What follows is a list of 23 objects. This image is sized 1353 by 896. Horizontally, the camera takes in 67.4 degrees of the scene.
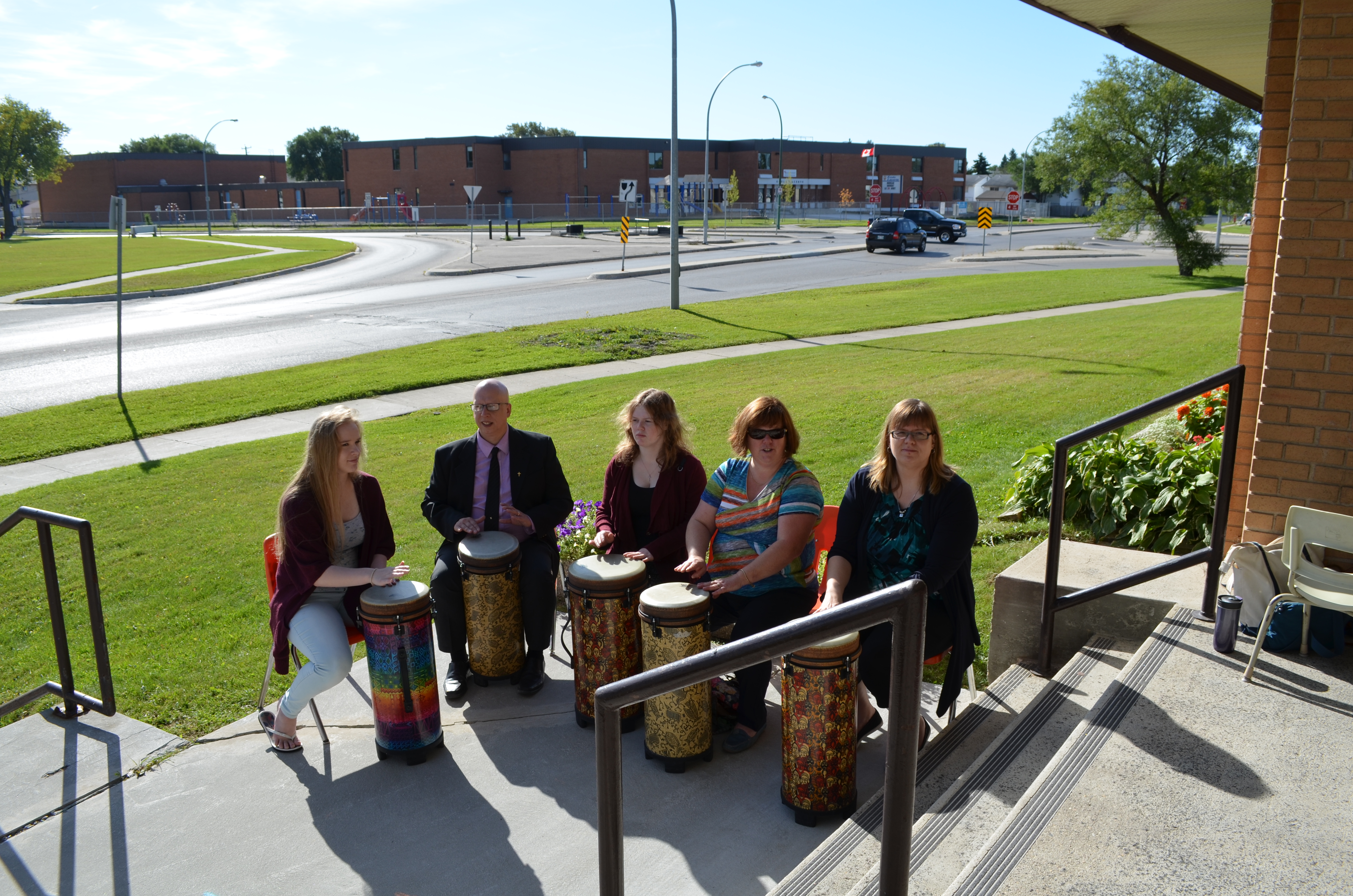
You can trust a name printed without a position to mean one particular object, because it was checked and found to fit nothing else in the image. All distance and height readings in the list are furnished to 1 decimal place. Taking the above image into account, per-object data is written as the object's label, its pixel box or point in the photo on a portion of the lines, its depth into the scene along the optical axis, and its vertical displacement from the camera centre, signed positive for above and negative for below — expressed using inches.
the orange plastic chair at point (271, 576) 198.4 -69.4
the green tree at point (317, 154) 5059.1 +337.9
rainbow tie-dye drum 178.5 -78.2
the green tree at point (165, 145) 5565.9 +425.9
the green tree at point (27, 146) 2960.1 +225.3
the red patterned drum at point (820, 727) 150.7 -74.3
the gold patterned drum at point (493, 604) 202.2 -75.7
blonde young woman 183.9 -63.3
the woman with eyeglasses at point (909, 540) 162.9 -51.9
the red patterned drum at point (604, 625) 186.1 -72.8
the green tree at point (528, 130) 5280.5 +472.9
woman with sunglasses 178.7 -57.2
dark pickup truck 2066.9 -7.8
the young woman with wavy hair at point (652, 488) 202.7 -53.1
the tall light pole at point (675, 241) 930.7 -17.2
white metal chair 155.4 -55.1
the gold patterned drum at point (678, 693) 169.6 -75.7
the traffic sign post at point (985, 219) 1776.6 +3.9
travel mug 165.2 -64.4
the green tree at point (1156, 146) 1258.6 +93.5
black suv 1704.0 -22.6
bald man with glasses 211.3 -57.2
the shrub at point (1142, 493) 243.1 -67.4
